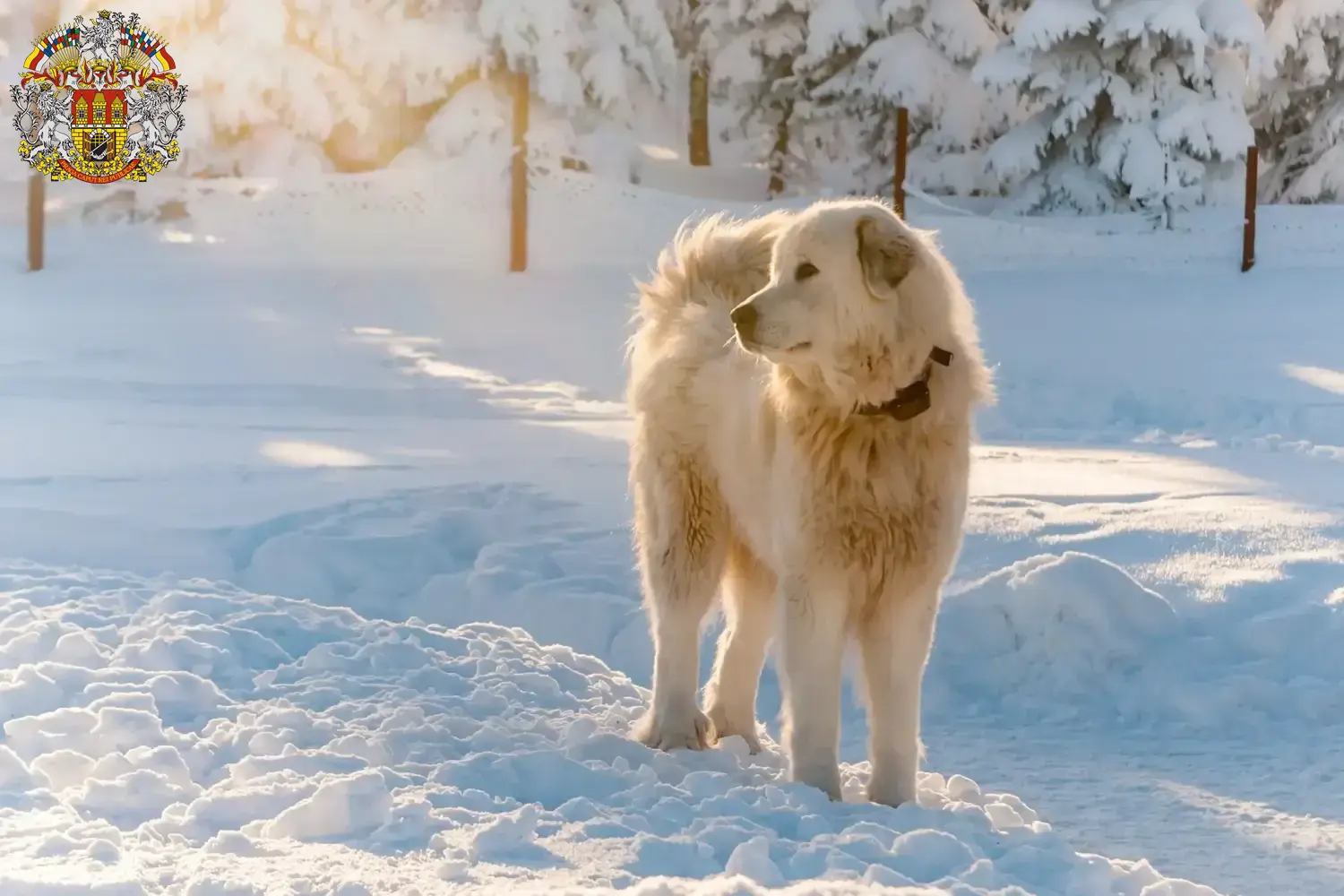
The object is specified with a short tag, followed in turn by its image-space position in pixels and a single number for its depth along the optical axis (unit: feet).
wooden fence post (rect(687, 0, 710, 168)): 87.97
